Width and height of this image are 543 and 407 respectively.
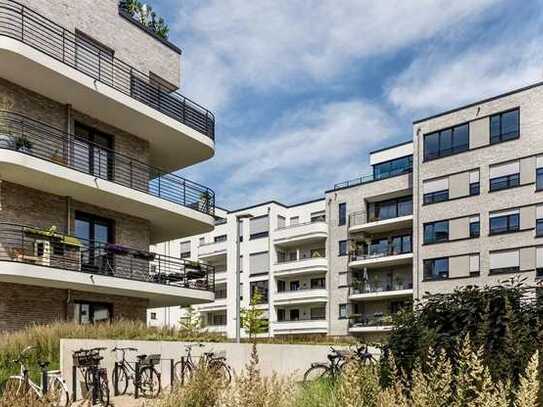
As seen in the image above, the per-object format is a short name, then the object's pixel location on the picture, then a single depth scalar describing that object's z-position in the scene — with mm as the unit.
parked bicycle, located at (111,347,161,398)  14070
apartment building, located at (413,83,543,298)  36281
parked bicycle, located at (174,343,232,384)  7348
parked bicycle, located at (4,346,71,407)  9836
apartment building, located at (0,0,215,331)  17531
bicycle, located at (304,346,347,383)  13132
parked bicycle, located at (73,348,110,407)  12203
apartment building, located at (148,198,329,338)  48938
